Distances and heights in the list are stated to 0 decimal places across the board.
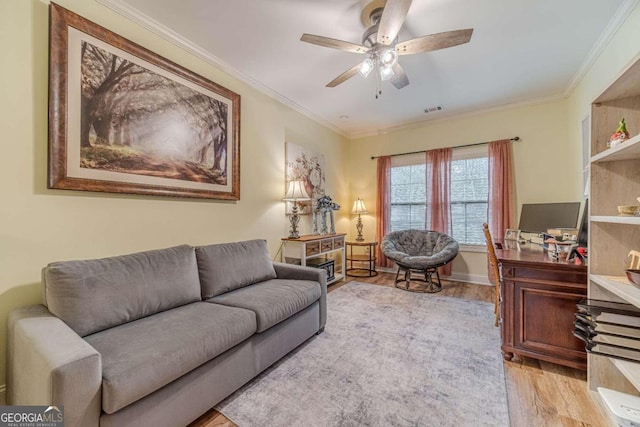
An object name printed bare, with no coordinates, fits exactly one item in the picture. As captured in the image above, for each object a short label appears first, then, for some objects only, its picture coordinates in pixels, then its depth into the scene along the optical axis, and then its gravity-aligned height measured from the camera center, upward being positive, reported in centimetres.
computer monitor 326 -5
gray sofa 110 -67
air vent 416 +163
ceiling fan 186 +130
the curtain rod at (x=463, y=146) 406 +110
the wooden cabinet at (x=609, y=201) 156 +6
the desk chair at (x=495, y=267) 246 -52
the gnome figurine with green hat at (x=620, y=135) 145 +42
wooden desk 186 -70
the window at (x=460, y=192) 435 +34
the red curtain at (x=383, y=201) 512 +22
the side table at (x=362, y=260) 488 -90
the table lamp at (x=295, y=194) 367 +25
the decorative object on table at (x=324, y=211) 448 +3
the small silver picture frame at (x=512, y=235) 315 -27
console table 361 -50
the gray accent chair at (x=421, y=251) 379 -61
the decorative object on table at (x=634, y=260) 146 -27
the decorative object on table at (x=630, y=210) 142 +1
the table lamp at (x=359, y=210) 523 +5
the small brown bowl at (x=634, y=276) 128 -31
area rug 152 -115
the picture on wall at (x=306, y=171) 400 +67
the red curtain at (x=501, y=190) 404 +33
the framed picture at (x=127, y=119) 181 +77
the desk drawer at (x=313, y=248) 367 -50
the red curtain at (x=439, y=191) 452 +36
